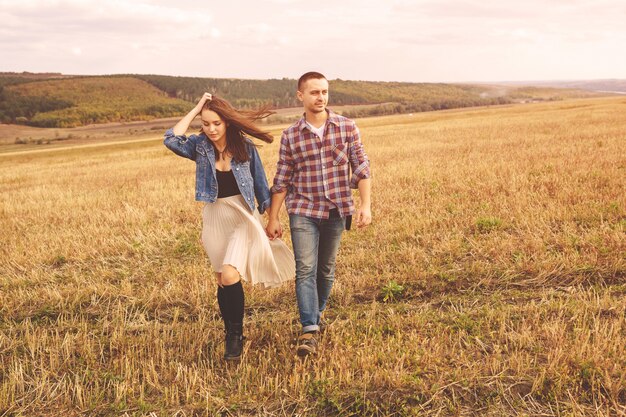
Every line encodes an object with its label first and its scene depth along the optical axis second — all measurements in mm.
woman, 4156
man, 4227
